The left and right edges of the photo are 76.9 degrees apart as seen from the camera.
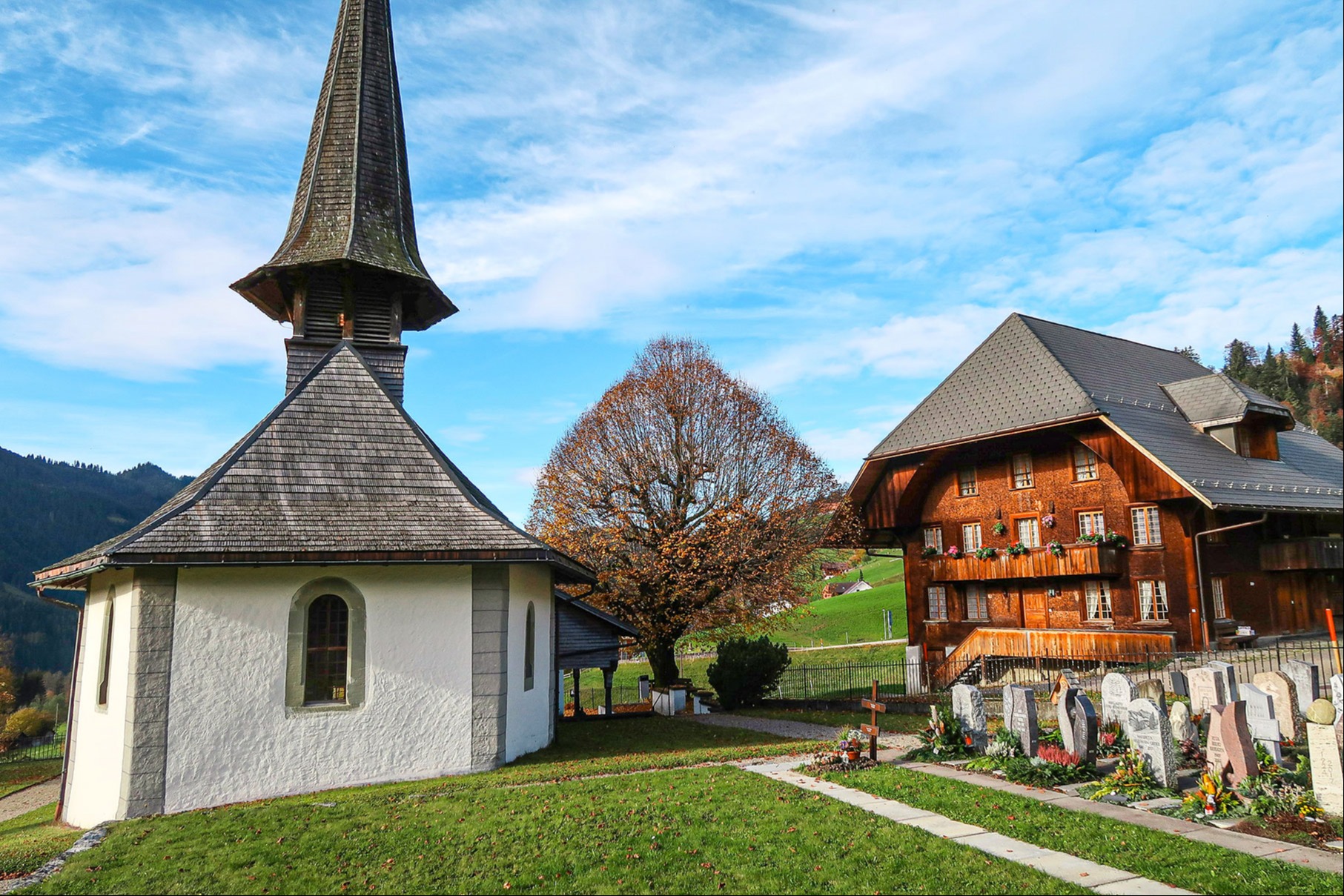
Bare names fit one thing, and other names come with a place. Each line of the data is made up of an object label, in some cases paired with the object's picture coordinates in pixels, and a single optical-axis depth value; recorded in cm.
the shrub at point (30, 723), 3512
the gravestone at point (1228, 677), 1237
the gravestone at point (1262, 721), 1016
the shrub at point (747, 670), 2350
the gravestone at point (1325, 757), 824
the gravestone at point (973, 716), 1274
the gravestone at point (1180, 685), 1518
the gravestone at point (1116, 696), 1123
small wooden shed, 2150
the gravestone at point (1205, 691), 1266
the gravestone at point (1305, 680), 1266
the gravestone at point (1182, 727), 1143
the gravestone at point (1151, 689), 1702
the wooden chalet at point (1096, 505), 2312
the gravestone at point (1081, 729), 1088
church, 1212
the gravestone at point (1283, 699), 1155
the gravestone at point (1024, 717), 1158
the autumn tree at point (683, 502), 2569
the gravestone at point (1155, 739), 993
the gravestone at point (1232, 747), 905
